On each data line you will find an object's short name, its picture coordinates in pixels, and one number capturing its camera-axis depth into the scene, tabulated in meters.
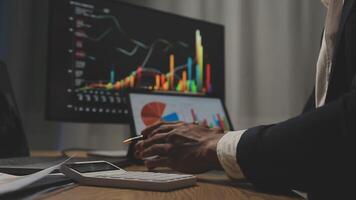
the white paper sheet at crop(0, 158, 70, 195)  0.38
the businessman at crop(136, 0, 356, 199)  0.50
